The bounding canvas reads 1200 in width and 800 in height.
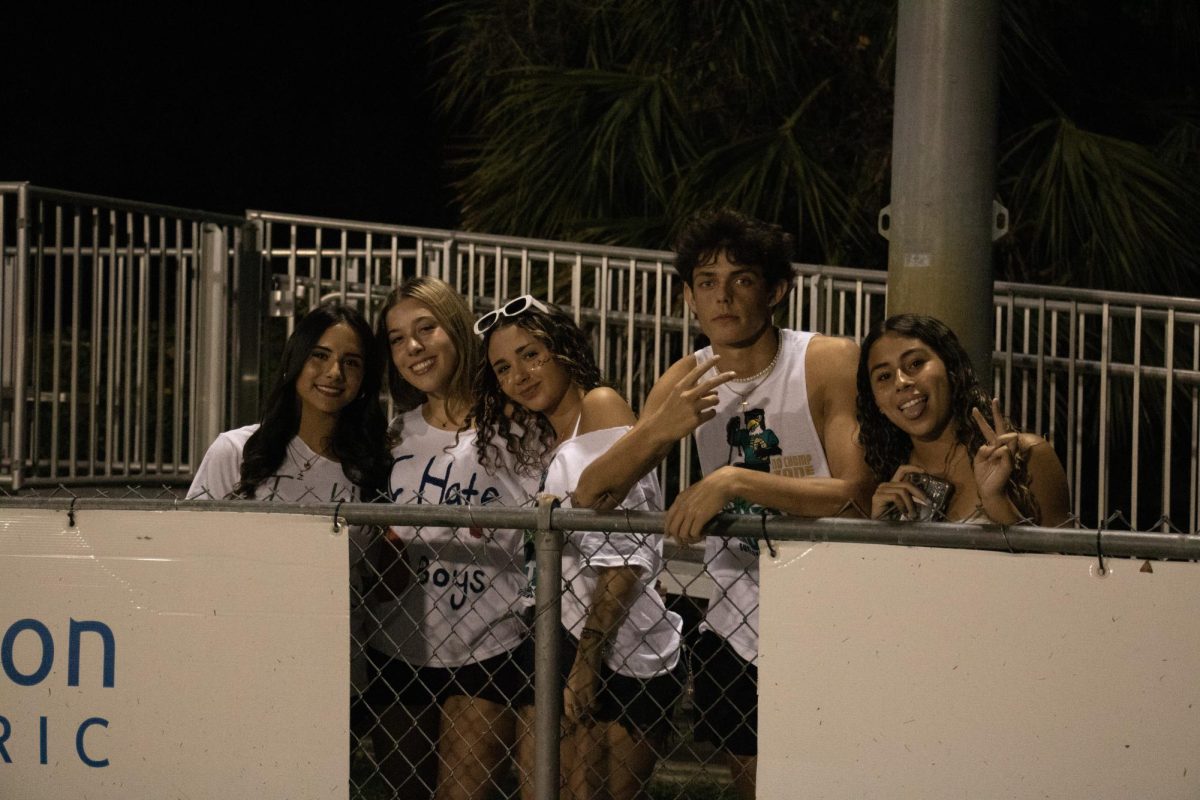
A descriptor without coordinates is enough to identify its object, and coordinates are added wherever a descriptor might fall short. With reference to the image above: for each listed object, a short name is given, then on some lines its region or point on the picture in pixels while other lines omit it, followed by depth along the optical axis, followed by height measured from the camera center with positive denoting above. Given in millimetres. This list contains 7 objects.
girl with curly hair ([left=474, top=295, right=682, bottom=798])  3430 -407
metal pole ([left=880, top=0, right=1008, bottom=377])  3998 +622
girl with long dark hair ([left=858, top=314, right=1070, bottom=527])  3143 -62
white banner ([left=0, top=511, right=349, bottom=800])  3270 -612
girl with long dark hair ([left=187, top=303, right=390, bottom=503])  4039 -135
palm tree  7184 +1376
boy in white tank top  3494 -40
